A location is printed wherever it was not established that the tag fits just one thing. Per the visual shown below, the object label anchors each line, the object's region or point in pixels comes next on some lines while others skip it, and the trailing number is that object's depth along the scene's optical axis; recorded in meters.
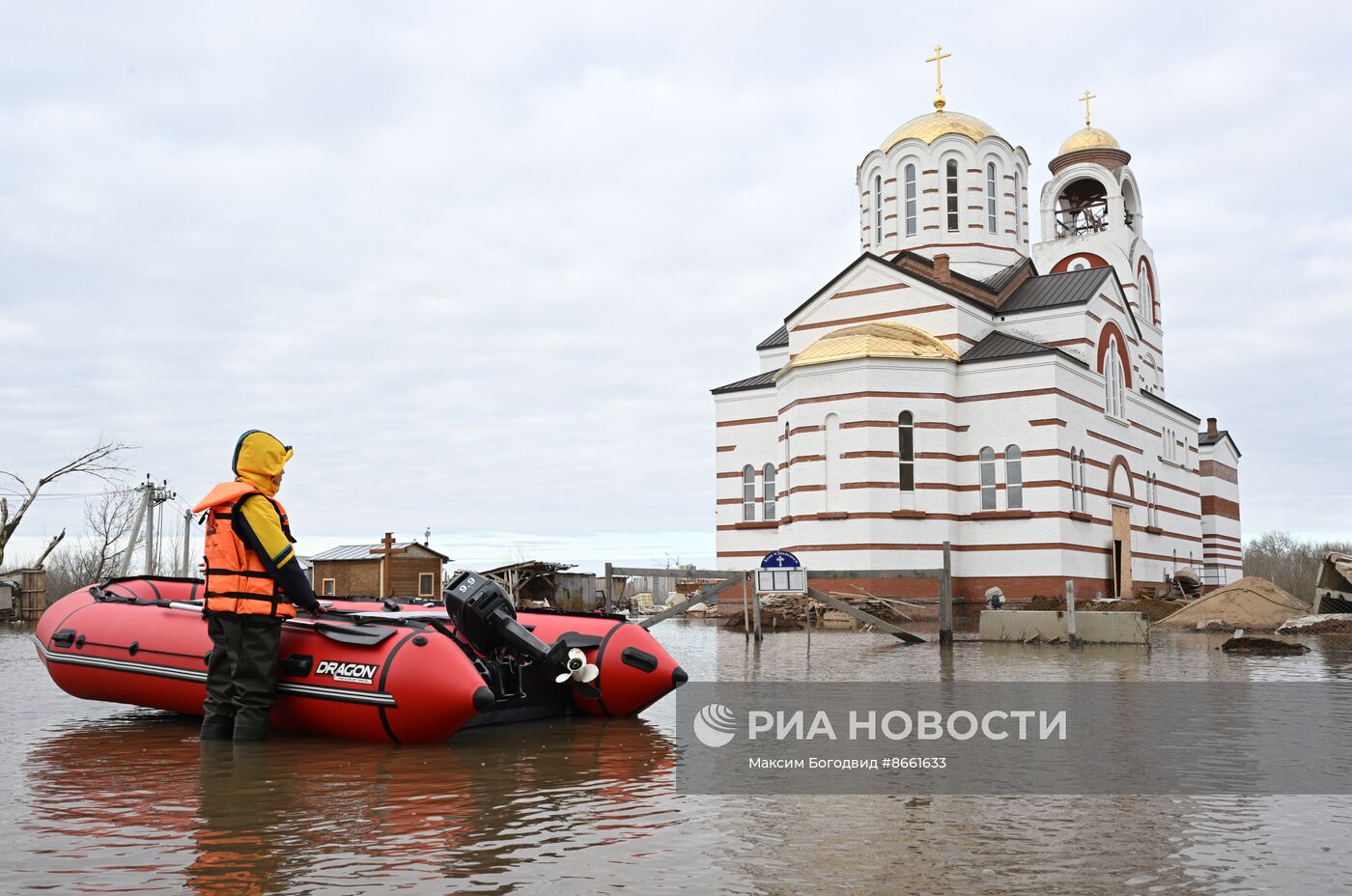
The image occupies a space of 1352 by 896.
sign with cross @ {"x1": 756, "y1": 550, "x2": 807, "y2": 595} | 19.84
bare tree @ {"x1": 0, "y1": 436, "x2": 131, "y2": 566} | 28.66
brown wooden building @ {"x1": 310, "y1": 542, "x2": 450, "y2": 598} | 40.56
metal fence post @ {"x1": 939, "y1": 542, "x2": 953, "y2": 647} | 19.67
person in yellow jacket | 8.87
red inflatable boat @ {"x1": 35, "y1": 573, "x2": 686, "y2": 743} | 8.70
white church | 30.94
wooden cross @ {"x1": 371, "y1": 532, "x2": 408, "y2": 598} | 36.70
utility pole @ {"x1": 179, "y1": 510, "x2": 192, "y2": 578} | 40.50
